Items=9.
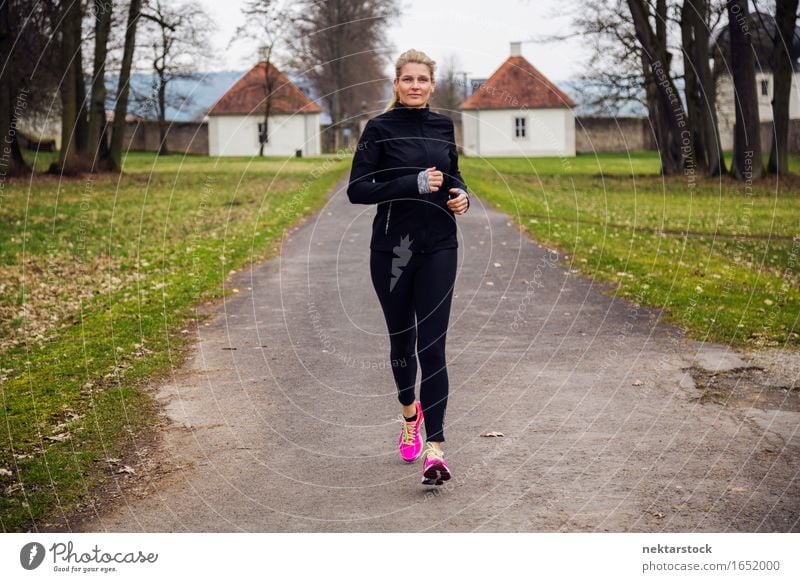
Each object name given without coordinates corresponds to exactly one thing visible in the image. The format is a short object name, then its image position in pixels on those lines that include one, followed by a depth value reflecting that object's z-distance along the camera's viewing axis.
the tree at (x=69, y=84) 34.35
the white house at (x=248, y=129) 81.12
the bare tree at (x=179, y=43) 35.47
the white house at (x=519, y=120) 73.57
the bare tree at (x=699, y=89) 37.44
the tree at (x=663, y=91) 36.84
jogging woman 5.97
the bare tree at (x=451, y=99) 81.41
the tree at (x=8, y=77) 32.34
